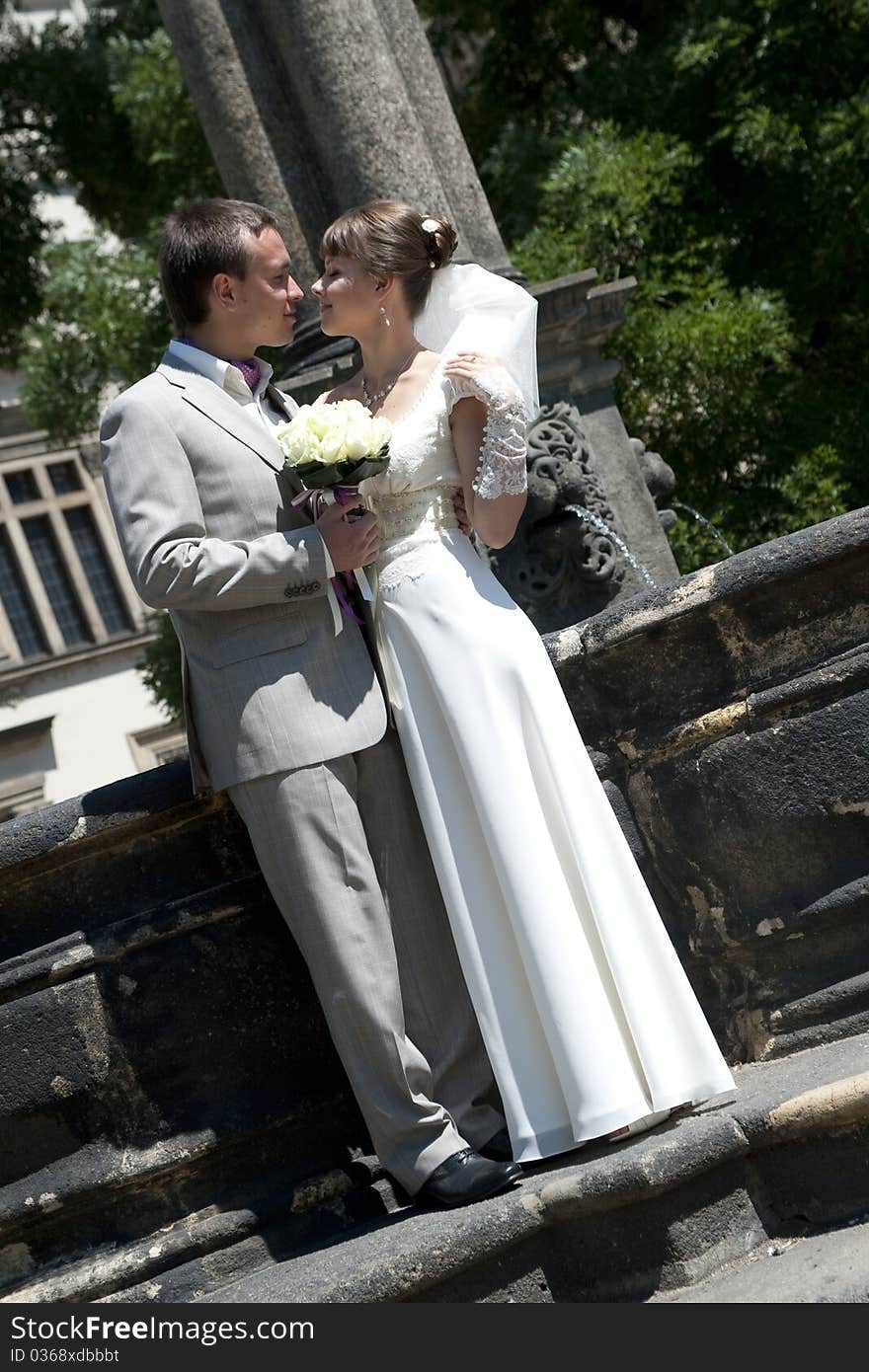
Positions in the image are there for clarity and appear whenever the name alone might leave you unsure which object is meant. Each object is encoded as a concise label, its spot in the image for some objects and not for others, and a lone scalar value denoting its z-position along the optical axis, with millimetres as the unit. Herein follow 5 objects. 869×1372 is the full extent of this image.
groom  3094
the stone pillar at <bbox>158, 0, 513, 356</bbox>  5809
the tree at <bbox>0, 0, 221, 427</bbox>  11133
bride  3098
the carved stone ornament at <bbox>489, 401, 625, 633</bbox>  5500
